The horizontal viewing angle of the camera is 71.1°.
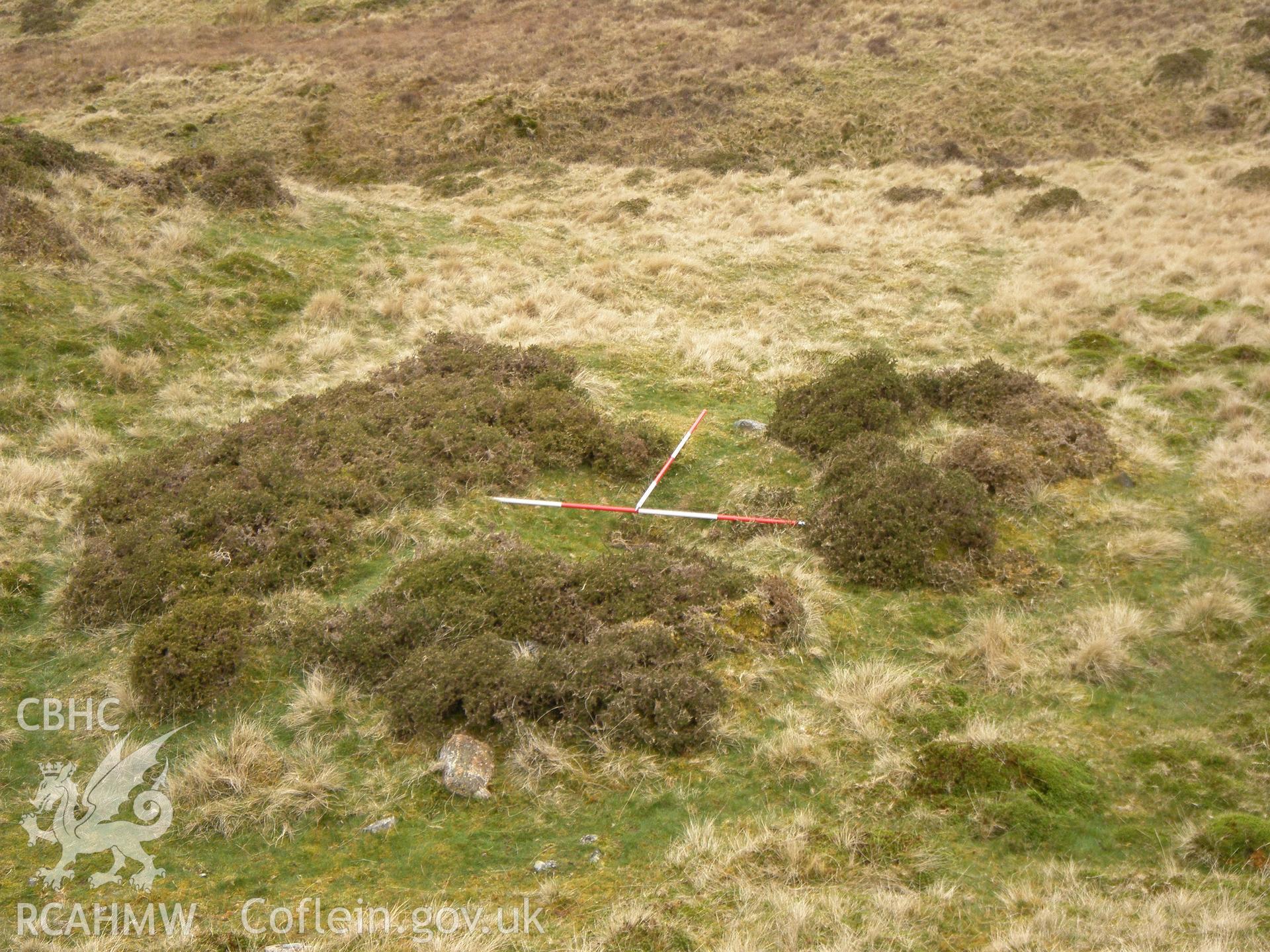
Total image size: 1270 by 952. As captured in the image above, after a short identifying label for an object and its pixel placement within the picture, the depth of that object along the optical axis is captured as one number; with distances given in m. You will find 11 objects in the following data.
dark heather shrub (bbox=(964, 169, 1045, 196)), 23.05
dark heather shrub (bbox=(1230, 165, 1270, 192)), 20.94
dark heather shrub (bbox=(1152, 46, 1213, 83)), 28.61
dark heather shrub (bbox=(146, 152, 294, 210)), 17.50
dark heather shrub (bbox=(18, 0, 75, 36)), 41.59
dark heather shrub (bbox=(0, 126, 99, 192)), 15.11
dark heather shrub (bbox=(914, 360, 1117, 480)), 10.10
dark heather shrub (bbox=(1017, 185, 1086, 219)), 20.78
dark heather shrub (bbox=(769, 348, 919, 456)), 10.81
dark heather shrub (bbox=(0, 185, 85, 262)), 13.36
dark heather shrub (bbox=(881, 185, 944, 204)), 22.78
